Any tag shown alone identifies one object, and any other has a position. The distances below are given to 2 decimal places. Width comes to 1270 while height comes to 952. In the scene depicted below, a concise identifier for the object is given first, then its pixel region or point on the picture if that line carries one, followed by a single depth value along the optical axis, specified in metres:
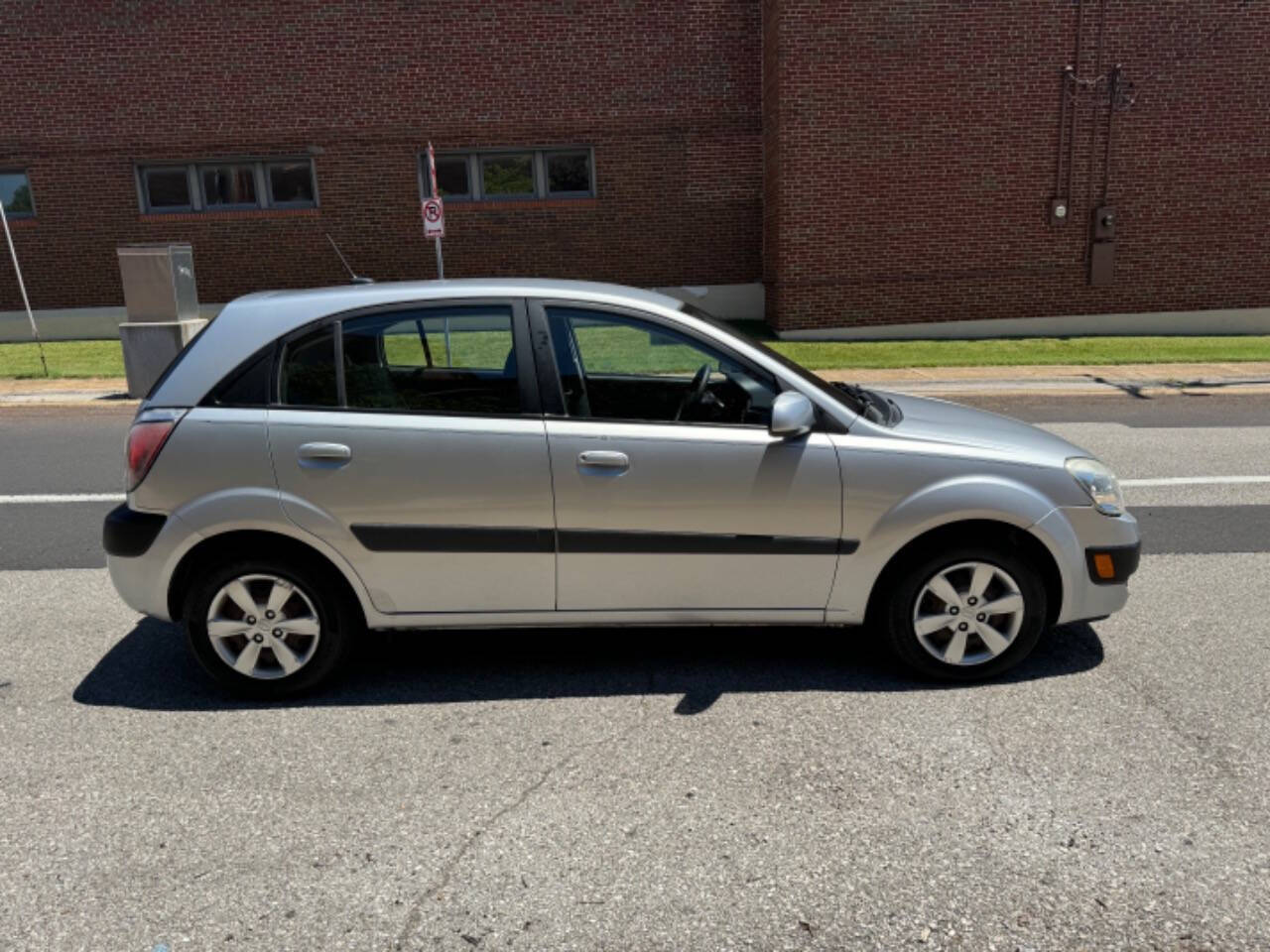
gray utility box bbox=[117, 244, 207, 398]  12.20
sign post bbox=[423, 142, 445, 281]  13.10
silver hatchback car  3.96
